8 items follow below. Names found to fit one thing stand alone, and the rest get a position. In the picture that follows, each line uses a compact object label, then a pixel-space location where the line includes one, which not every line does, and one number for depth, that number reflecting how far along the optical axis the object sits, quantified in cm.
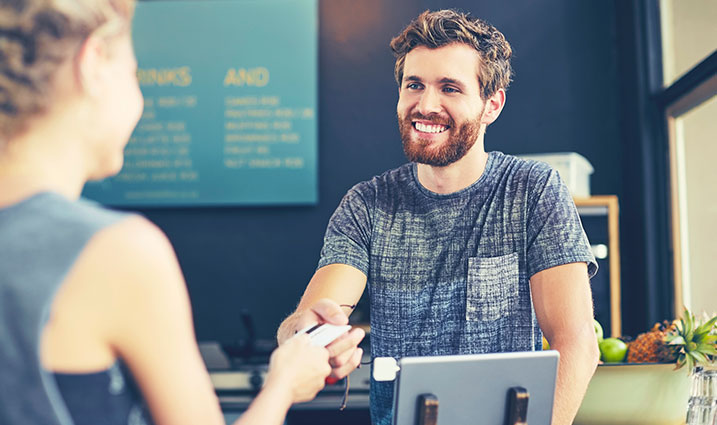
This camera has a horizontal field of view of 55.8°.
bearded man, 148
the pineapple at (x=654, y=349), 132
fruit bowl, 129
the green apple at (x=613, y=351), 140
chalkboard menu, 309
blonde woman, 59
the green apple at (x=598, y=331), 147
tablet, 92
